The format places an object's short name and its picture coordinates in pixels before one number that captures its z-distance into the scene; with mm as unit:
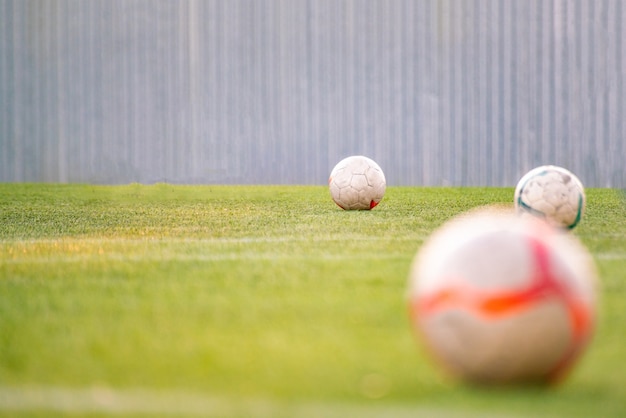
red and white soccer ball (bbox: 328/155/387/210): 19937
